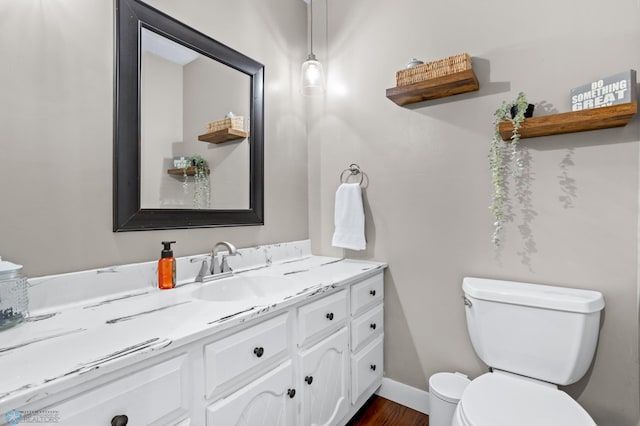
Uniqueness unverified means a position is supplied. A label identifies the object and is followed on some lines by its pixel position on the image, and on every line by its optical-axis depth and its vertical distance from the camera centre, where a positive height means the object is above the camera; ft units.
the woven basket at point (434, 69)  4.86 +2.23
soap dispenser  4.25 -0.76
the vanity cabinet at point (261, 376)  2.32 -1.59
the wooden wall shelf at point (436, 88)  4.89 +1.97
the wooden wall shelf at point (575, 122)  3.83 +1.13
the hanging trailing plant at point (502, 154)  4.49 +0.84
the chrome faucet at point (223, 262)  4.66 -0.79
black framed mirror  4.06 +1.14
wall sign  3.84 +1.48
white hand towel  6.15 -0.15
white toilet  3.37 -1.80
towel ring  6.45 +0.77
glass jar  2.83 -0.77
